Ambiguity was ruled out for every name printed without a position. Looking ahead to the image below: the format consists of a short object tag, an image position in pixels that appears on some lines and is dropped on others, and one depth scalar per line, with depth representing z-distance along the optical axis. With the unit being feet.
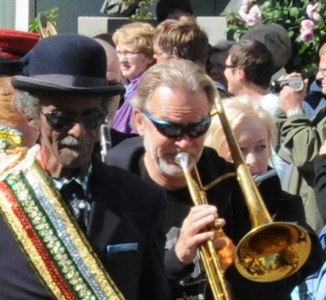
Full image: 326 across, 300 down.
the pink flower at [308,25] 38.83
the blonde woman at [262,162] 19.28
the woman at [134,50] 31.36
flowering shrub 39.17
